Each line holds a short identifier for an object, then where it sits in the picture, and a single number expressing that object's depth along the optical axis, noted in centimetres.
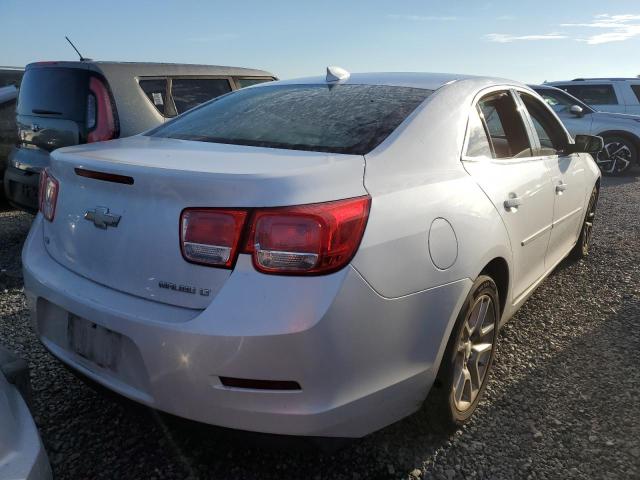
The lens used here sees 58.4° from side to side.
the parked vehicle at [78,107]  466
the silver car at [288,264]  171
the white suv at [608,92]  1227
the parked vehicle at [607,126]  1066
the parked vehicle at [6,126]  620
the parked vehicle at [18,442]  135
